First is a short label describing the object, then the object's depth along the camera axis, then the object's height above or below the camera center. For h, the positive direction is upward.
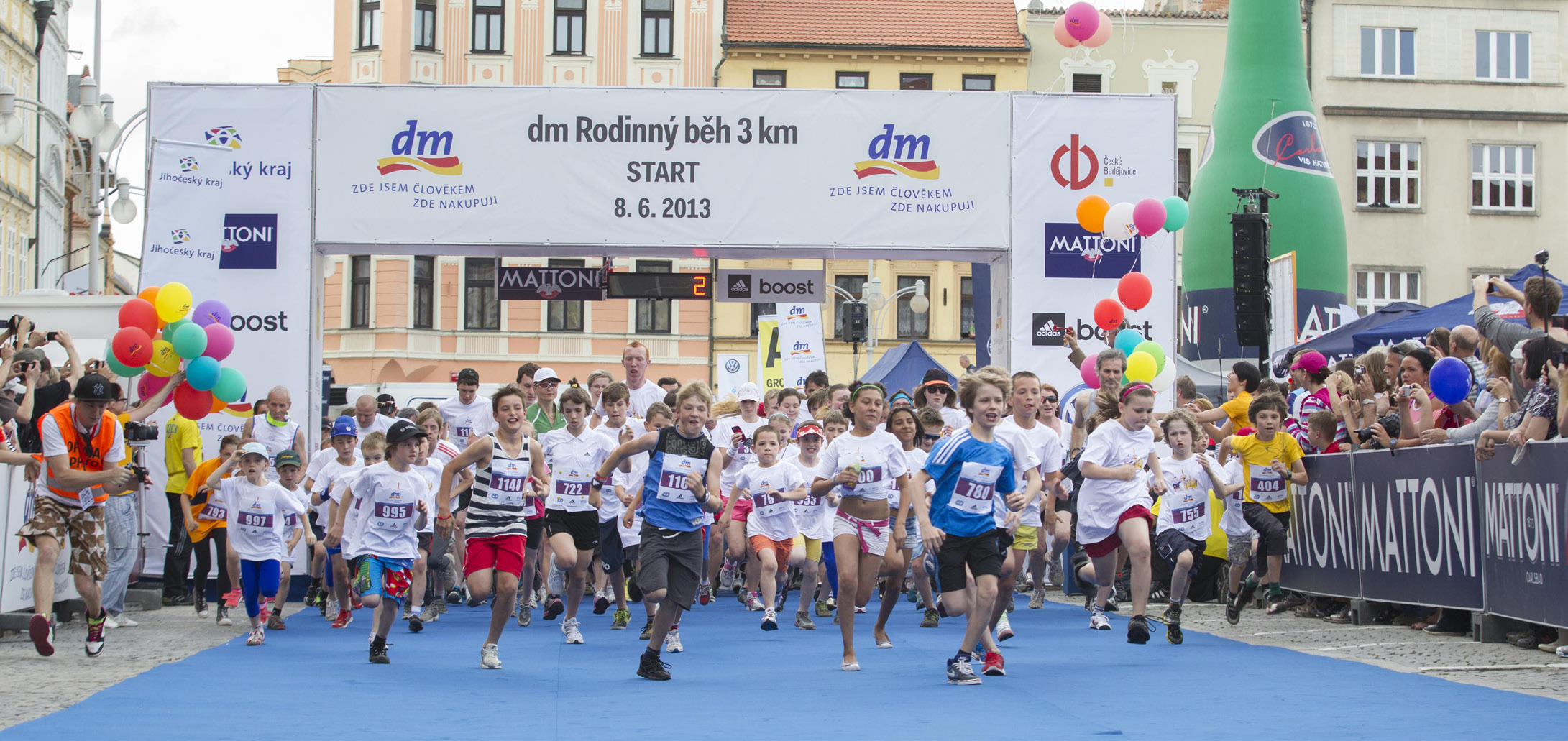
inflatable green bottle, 33.69 +5.85
